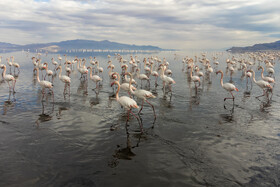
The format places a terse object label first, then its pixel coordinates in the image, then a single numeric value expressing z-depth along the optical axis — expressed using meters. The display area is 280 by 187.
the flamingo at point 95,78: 19.46
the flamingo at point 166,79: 18.97
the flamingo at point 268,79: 20.10
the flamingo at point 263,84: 17.45
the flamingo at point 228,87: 15.38
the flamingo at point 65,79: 17.45
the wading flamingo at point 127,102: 10.59
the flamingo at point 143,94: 12.64
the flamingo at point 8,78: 17.61
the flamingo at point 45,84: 15.34
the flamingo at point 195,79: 19.93
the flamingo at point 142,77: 22.06
